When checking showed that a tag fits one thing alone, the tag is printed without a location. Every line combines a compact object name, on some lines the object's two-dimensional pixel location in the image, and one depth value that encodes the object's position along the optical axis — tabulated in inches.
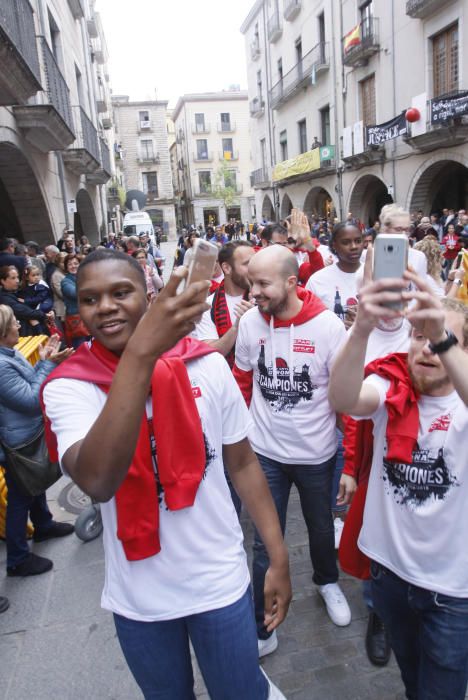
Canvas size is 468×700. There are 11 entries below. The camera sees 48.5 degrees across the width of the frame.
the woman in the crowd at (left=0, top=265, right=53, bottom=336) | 243.1
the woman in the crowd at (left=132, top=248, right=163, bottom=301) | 360.5
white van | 1063.0
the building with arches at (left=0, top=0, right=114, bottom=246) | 296.5
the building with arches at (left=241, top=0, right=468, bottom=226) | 581.6
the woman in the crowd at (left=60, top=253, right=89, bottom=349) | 281.3
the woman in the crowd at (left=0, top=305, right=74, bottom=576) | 119.6
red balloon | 586.6
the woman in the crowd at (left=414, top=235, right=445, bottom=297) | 161.4
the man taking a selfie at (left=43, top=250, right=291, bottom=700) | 55.4
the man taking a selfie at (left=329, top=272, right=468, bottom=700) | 64.5
